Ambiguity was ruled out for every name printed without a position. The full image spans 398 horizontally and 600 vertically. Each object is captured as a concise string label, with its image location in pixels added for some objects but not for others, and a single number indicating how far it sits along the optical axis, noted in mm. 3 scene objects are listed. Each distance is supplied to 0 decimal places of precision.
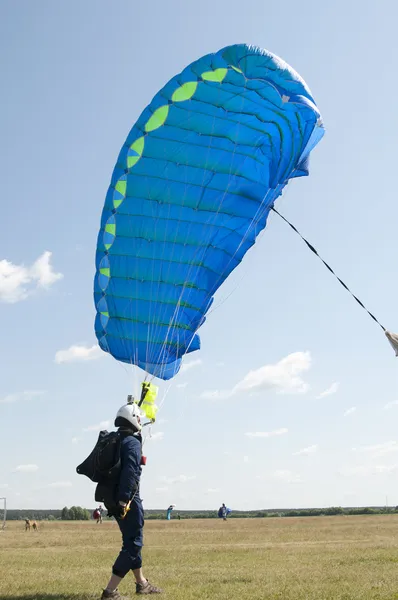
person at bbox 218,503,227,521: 36688
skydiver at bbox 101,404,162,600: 7410
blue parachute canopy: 11461
